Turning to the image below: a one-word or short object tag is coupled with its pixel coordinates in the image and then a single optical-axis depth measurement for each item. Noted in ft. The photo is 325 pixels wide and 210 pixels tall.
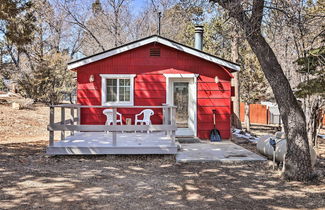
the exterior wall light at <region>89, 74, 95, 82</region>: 32.14
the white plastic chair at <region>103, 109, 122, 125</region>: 31.18
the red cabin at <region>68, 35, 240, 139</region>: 32.50
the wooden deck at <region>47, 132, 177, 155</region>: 23.68
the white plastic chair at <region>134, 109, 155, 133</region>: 30.91
